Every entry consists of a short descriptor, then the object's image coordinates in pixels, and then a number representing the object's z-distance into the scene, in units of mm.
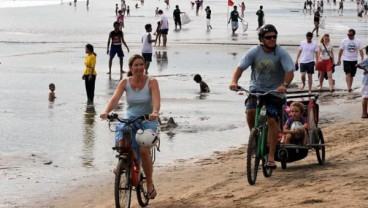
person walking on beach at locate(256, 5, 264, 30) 55700
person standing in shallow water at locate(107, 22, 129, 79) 27531
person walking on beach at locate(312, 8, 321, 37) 49681
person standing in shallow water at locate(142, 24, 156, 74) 27766
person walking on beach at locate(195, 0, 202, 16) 80688
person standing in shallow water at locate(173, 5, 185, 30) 53941
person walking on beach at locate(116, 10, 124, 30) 54281
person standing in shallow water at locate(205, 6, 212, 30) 55062
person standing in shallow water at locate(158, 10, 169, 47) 39781
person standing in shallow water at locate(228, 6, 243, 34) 49906
